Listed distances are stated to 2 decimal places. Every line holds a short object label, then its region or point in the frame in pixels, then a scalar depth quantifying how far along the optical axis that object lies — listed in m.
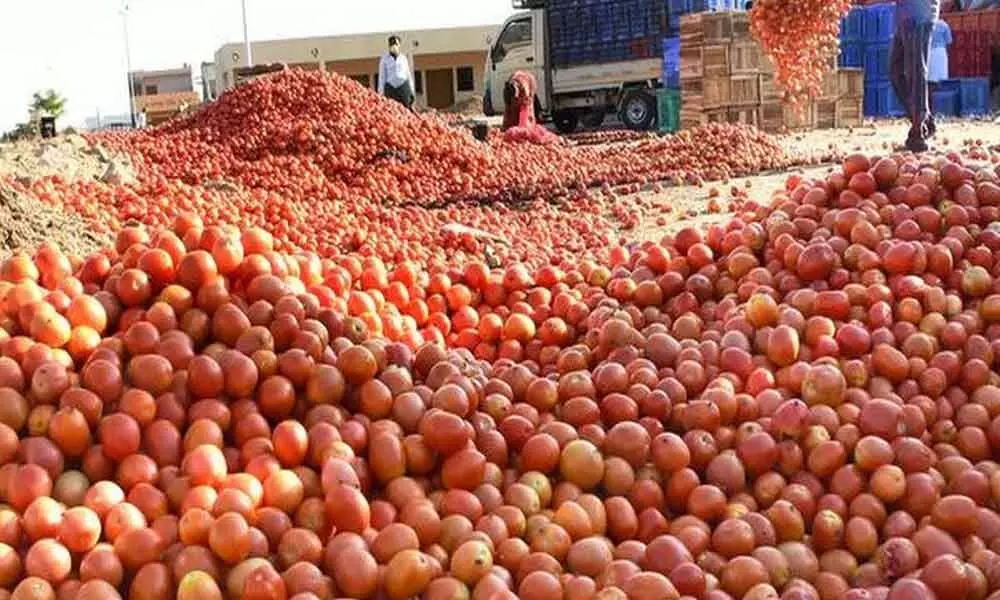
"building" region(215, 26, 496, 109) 48.28
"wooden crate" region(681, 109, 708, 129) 16.09
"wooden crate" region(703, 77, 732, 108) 15.92
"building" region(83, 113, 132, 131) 74.19
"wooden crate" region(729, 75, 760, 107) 15.95
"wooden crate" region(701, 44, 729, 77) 15.71
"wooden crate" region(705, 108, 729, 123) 16.08
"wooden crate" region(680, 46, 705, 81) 15.86
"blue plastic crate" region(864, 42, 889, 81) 21.01
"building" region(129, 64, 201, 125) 72.69
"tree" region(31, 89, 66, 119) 66.62
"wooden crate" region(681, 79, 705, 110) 16.05
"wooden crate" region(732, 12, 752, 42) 15.73
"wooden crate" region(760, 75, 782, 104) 16.14
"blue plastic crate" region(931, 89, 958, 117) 20.69
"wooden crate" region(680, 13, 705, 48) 15.84
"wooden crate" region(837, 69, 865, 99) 17.48
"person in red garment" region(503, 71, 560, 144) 15.76
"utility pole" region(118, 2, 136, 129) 53.14
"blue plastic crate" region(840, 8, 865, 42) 21.41
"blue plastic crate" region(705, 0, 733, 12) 21.33
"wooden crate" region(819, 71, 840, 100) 17.09
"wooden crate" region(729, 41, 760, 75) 15.75
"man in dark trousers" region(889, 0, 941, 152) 10.59
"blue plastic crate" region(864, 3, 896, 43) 21.03
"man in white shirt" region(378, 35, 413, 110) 15.94
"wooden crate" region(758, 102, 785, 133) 16.20
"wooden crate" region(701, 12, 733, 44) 15.74
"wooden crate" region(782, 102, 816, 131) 16.48
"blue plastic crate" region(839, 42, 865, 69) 21.41
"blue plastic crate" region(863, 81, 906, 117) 20.55
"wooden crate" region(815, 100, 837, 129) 17.12
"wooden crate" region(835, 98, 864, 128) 17.45
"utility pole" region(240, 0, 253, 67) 34.25
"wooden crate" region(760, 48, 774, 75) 15.95
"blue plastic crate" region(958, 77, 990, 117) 20.34
